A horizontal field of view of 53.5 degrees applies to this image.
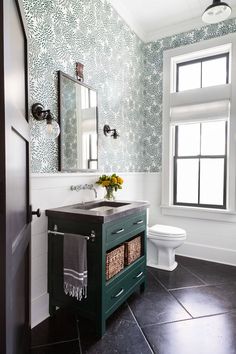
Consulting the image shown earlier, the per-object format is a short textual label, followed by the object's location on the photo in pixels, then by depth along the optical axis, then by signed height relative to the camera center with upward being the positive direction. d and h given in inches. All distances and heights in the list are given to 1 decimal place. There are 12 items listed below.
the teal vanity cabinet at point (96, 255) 68.8 -26.1
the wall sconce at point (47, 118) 73.8 +16.7
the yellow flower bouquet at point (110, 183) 100.8 -5.4
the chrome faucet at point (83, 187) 90.1 -6.7
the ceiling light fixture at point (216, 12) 91.2 +63.3
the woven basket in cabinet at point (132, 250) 85.4 -30.0
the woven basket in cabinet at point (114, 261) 73.4 -29.9
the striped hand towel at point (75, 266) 68.6 -28.3
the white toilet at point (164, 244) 111.9 -35.6
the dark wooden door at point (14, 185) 29.1 -2.3
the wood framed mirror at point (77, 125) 85.7 +18.2
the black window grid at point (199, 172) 129.6 -2.3
